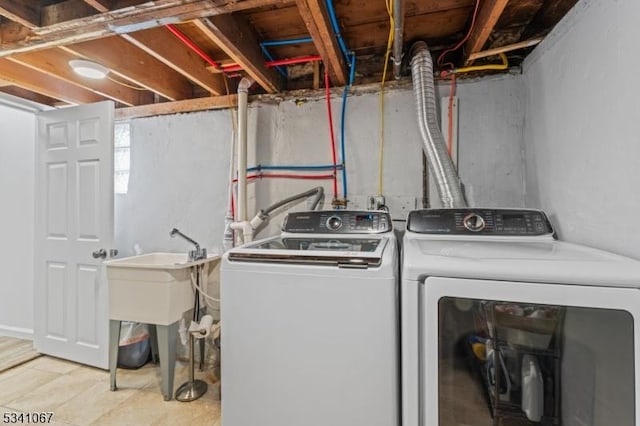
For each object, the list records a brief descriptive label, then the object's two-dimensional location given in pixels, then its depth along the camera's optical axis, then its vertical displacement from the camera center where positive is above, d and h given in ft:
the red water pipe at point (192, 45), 5.74 +3.39
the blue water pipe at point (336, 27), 5.14 +3.44
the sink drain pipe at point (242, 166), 7.06 +1.11
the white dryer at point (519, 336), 2.89 -1.32
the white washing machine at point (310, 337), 3.54 -1.47
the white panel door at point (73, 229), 7.41 -0.36
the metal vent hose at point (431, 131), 5.73 +1.58
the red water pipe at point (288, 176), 7.22 +0.93
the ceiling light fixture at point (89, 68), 5.94 +2.84
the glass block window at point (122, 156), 8.72 +1.67
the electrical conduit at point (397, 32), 4.24 +2.85
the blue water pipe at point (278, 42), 6.39 +3.61
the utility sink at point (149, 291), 6.25 -1.57
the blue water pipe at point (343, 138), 7.05 +1.75
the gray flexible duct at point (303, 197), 7.05 +0.37
